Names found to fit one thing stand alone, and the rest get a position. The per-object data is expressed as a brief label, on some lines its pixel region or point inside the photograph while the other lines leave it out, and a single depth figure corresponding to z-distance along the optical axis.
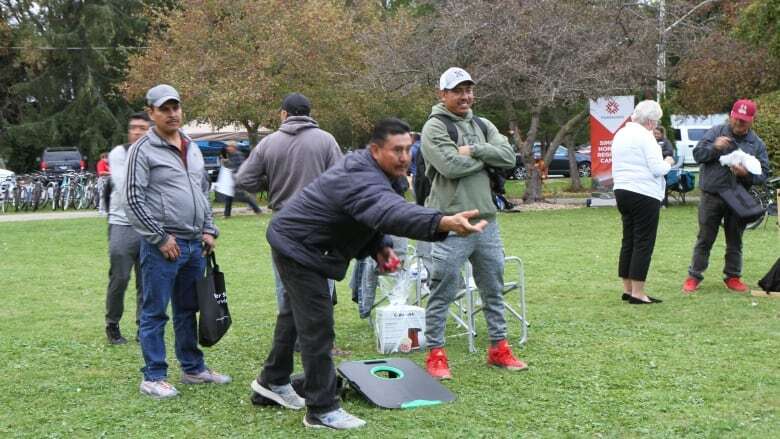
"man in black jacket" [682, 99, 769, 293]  8.92
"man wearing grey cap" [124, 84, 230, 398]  5.69
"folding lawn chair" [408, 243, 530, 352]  6.93
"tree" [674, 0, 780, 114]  21.00
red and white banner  20.45
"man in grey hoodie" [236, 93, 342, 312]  6.31
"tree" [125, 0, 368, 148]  23.11
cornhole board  5.47
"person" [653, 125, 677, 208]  15.34
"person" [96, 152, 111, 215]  21.02
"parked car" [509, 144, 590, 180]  38.78
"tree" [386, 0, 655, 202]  19.19
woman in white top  8.40
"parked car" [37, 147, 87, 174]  31.92
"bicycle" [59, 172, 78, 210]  25.97
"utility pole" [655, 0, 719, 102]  20.75
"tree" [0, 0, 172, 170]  36.38
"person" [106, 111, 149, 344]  7.18
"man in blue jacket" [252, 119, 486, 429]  4.56
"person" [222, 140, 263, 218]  6.64
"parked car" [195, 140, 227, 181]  34.63
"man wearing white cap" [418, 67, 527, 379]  6.07
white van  36.50
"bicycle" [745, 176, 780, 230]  16.52
